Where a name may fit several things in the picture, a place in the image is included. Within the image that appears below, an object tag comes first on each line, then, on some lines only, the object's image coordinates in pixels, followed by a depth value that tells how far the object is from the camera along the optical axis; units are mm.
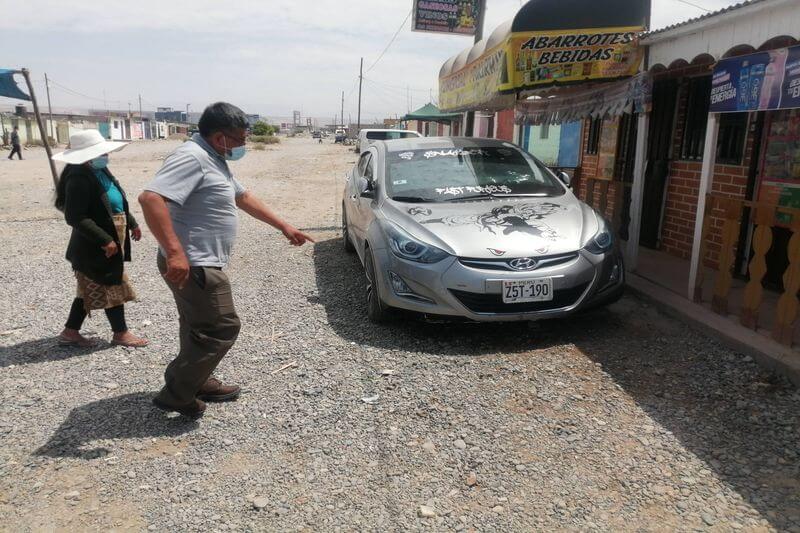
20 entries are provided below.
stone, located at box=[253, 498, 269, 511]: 2631
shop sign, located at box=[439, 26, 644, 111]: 5812
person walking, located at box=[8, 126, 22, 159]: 30891
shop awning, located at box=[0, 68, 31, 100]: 9781
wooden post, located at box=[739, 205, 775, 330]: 4156
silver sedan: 4305
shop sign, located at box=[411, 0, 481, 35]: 14461
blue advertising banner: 3939
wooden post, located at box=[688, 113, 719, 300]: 4742
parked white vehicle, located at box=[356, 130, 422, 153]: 27306
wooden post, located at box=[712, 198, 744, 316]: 4488
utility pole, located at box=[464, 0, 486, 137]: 13393
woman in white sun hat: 4012
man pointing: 2879
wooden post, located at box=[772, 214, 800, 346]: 3875
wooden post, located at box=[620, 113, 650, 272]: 5801
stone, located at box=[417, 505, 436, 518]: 2572
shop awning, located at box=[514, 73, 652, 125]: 5688
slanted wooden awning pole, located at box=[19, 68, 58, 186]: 9848
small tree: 78625
